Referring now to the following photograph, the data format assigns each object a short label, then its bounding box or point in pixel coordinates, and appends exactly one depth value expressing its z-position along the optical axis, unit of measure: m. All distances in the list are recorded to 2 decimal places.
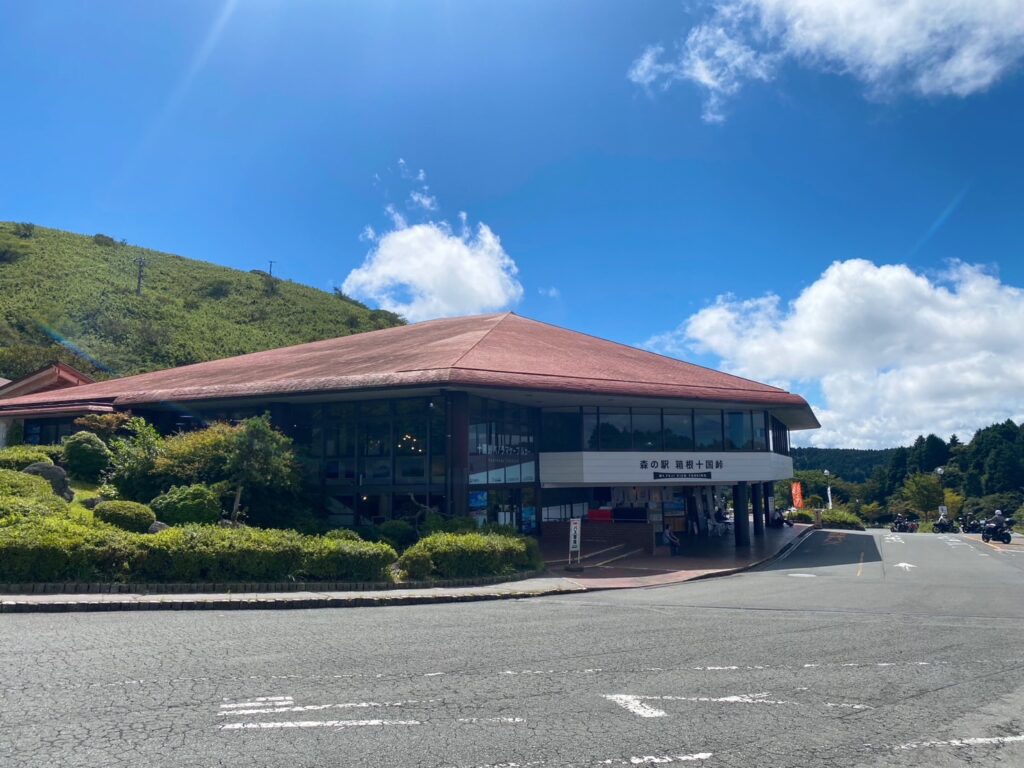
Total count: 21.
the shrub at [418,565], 17.56
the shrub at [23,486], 18.88
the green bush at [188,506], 20.45
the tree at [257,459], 22.28
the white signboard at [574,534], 22.08
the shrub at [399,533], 22.59
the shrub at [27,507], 16.22
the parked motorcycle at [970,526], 51.91
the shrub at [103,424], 28.52
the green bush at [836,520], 51.28
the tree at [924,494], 85.38
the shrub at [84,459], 25.62
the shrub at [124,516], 18.02
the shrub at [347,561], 16.31
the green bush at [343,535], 19.16
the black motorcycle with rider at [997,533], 38.81
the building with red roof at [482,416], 25.42
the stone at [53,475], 21.42
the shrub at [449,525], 21.81
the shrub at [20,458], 24.27
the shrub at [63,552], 13.32
